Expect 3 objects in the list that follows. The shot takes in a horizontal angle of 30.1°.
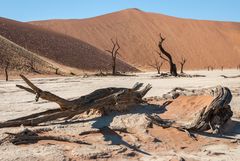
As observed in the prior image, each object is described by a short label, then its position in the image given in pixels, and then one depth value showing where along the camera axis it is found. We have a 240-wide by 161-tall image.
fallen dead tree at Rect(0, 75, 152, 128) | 9.38
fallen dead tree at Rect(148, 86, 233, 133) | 9.28
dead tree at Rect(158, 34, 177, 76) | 33.52
